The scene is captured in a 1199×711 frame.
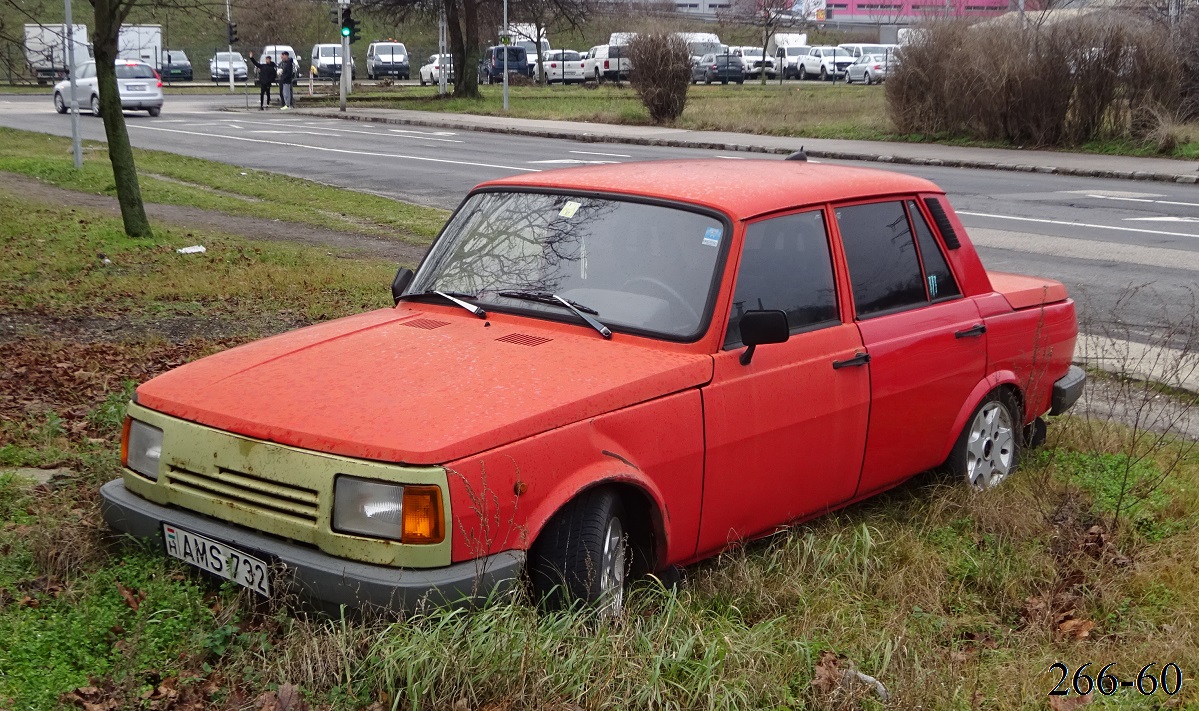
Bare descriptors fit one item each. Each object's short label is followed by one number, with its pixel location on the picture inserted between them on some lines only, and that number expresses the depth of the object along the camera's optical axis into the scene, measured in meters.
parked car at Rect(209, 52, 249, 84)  67.69
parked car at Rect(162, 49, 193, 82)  69.12
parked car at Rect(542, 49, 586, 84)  63.27
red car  3.68
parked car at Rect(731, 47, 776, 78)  66.38
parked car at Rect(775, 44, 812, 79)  66.31
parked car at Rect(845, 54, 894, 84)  61.81
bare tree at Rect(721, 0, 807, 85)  65.68
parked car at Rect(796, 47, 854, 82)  66.50
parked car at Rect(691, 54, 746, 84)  61.44
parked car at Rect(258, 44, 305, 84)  61.61
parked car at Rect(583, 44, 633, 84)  60.09
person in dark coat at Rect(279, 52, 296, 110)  46.41
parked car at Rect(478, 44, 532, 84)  65.62
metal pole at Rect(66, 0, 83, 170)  20.00
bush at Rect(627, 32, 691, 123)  35.69
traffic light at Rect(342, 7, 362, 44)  43.90
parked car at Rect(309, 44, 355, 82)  66.91
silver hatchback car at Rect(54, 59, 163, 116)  37.75
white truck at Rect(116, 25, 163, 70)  63.22
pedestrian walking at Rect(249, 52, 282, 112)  46.12
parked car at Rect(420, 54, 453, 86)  63.69
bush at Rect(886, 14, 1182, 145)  26.64
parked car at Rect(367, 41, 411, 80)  71.12
